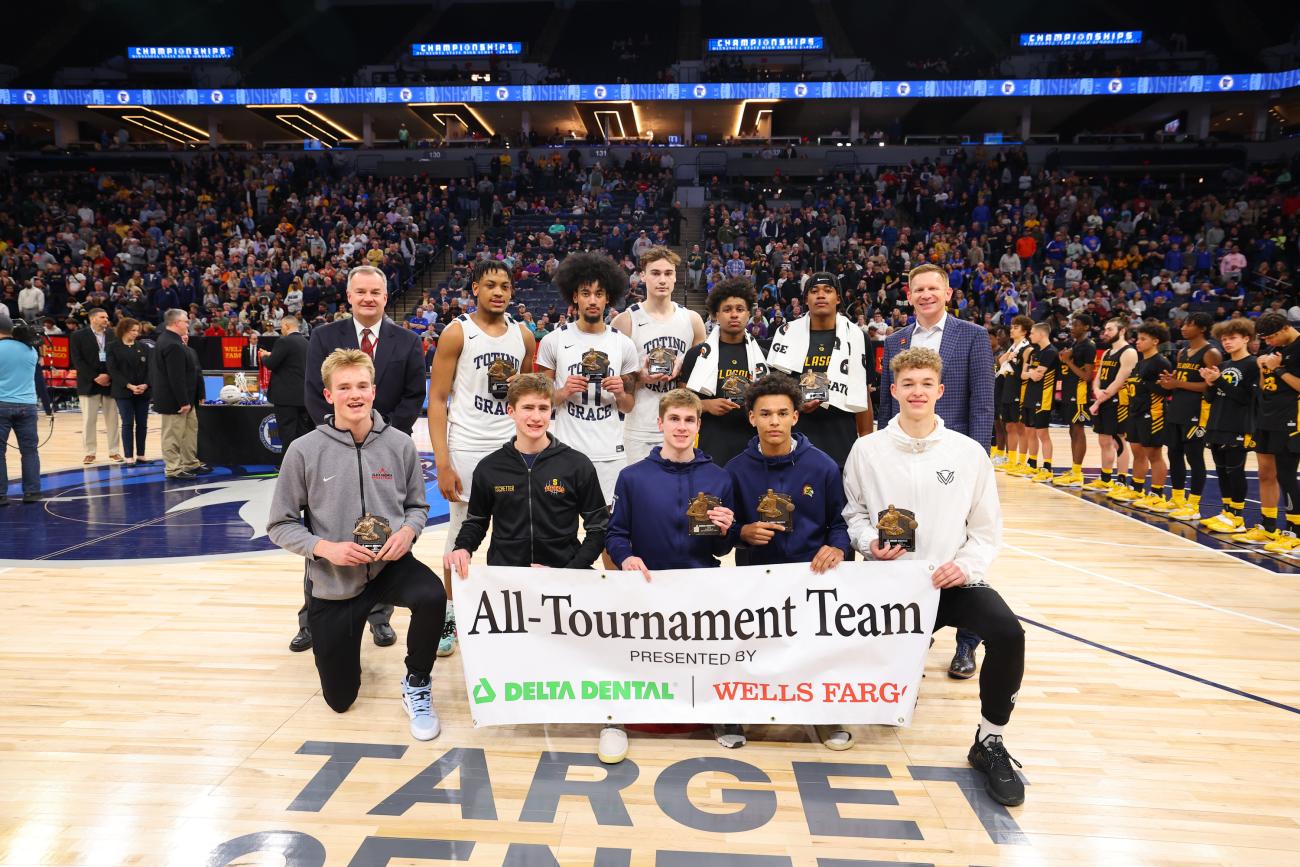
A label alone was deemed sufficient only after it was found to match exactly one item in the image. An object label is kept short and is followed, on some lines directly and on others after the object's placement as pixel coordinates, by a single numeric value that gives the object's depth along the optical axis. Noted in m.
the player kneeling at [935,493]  3.06
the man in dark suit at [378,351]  3.94
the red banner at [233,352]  15.65
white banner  3.13
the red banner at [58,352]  15.29
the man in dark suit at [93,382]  9.21
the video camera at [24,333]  7.38
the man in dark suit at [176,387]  8.61
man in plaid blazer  3.88
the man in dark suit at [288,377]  6.09
